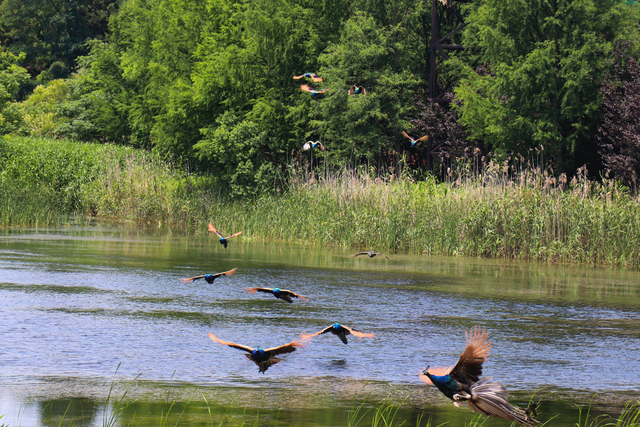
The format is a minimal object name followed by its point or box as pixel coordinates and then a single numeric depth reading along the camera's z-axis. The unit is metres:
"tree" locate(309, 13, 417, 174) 63.75
